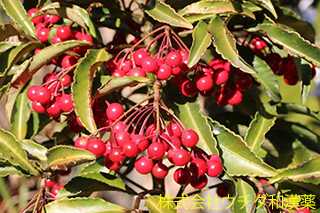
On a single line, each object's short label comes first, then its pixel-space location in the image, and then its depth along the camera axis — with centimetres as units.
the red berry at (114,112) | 45
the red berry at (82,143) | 44
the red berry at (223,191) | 60
